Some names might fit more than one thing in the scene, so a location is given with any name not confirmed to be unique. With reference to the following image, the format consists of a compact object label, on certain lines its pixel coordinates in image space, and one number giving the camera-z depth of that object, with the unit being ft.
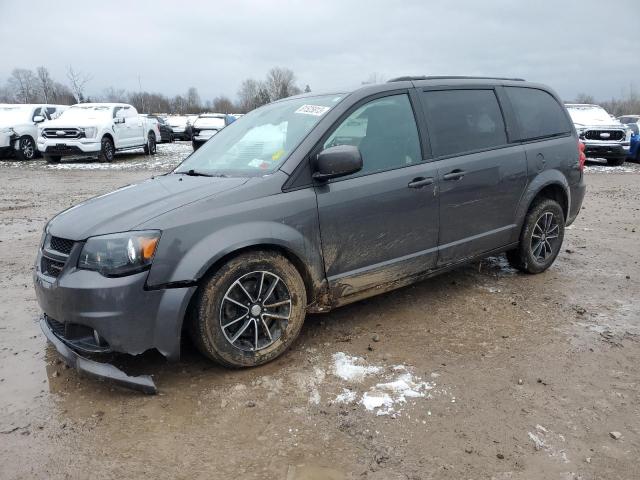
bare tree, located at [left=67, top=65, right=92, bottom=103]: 200.23
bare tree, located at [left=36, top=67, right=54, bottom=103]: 273.33
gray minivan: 9.34
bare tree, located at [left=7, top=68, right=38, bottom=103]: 280.92
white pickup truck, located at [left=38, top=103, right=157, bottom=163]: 52.26
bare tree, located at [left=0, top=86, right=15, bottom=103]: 279.08
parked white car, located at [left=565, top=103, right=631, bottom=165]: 52.85
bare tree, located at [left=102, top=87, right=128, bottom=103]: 284.10
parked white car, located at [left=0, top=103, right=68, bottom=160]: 56.30
